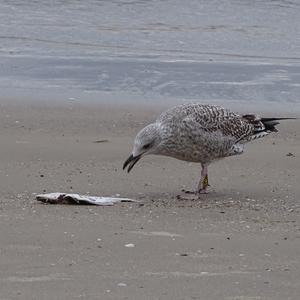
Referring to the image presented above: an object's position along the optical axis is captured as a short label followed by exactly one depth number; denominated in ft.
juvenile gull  56.03
